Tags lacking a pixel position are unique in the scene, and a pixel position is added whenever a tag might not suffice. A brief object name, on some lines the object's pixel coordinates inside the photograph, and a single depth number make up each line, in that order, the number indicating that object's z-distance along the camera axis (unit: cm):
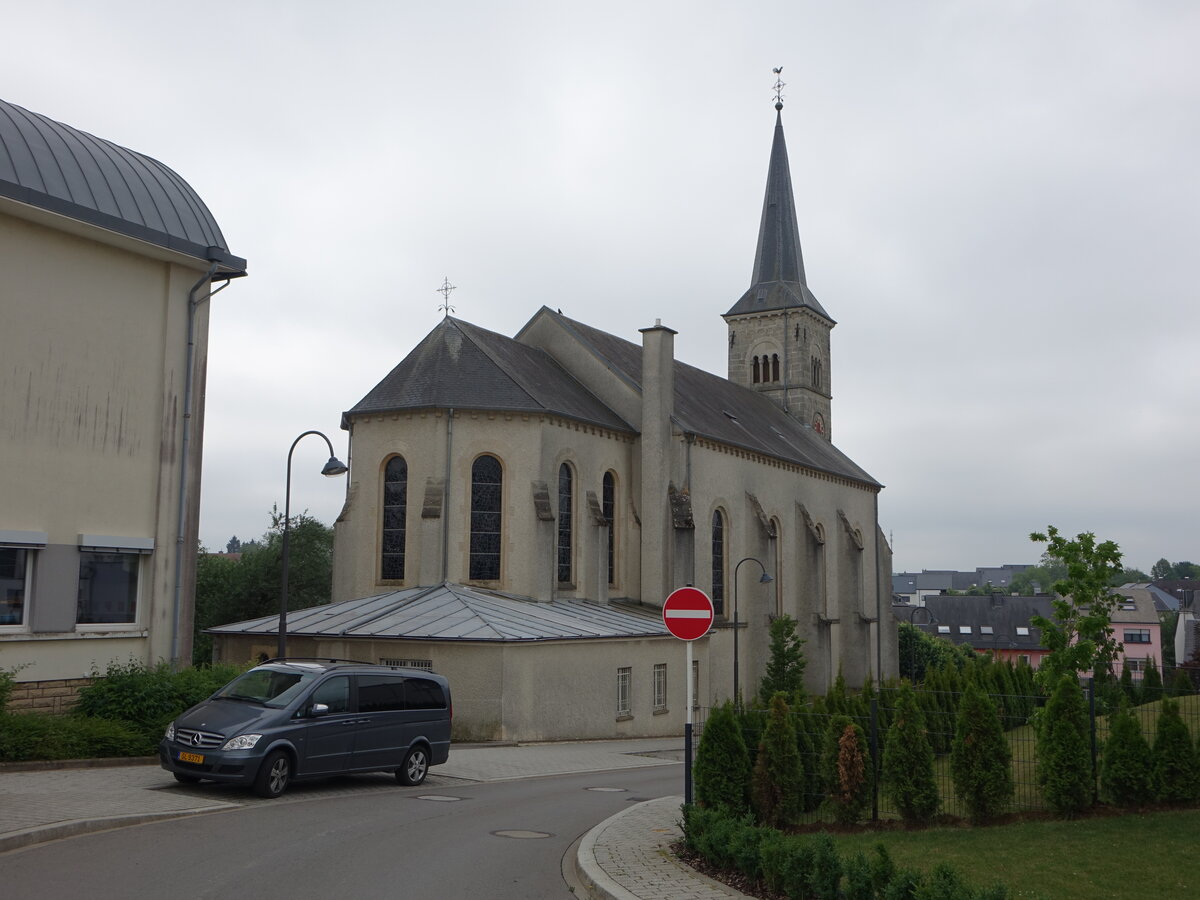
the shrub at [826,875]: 879
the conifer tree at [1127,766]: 1308
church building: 2709
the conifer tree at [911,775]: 1273
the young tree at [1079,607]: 1953
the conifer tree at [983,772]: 1272
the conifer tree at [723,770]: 1253
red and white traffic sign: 1239
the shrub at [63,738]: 1505
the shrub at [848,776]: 1278
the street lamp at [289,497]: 2184
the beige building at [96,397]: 1661
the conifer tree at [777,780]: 1266
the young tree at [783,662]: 3678
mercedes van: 1408
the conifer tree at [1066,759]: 1298
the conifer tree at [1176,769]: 1309
